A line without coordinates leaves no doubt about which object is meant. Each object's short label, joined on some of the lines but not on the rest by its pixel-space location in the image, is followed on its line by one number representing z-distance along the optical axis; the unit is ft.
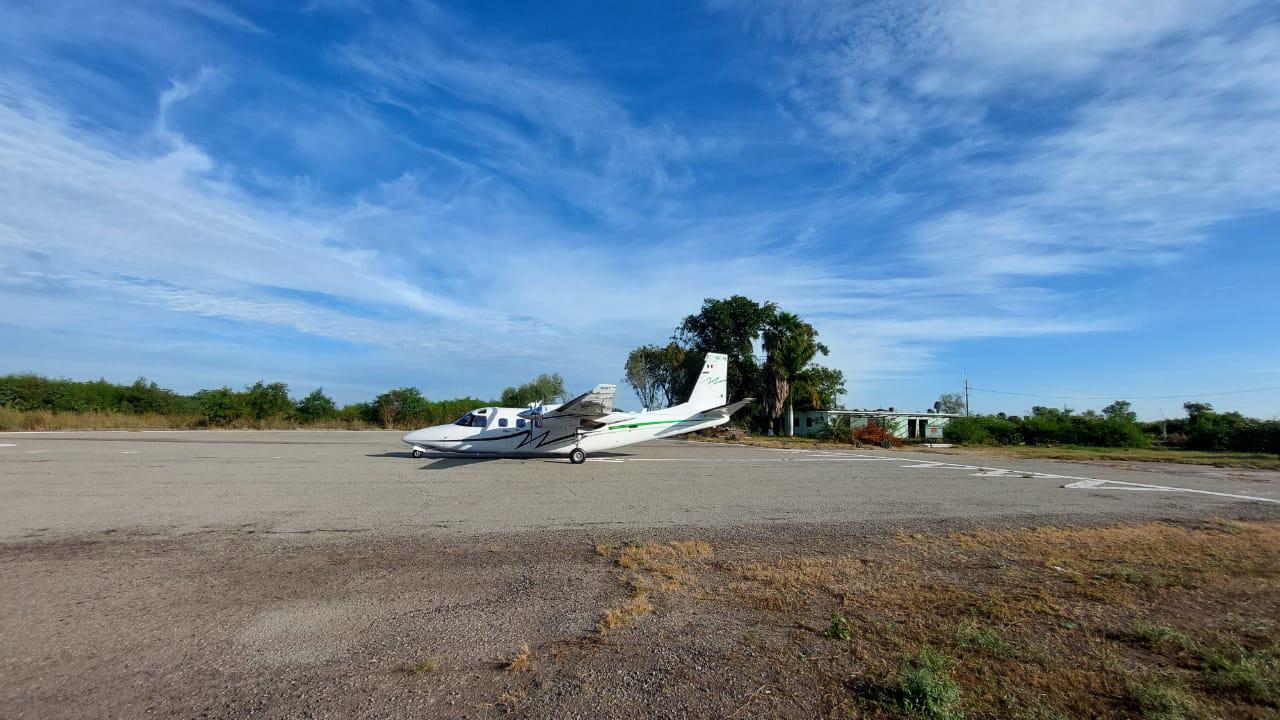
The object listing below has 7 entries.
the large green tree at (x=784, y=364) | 145.07
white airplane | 65.77
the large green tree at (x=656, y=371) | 181.88
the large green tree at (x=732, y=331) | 178.09
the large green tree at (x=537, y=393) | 175.94
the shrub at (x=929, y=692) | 10.56
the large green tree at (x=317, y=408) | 159.63
